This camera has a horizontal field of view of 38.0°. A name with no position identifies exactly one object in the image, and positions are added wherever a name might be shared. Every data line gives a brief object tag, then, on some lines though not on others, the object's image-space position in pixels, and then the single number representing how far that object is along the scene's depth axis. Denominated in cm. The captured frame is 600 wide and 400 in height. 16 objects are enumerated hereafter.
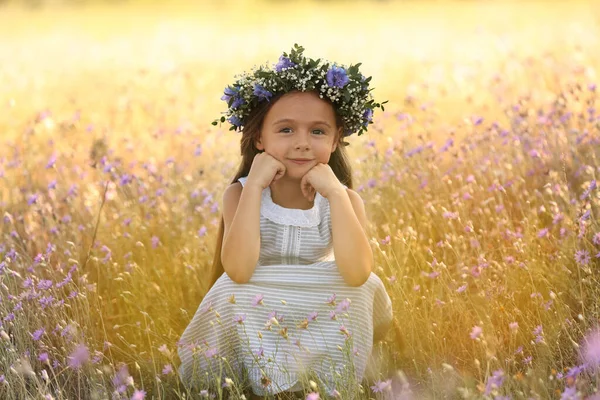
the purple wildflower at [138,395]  271
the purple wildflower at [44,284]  366
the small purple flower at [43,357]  326
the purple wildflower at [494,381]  257
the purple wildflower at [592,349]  283
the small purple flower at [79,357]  321
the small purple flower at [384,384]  268
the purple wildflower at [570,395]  244
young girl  346
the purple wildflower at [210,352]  315
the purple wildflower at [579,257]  345
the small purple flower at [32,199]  440
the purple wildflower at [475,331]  276
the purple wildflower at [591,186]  358
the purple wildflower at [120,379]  296
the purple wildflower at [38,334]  349
